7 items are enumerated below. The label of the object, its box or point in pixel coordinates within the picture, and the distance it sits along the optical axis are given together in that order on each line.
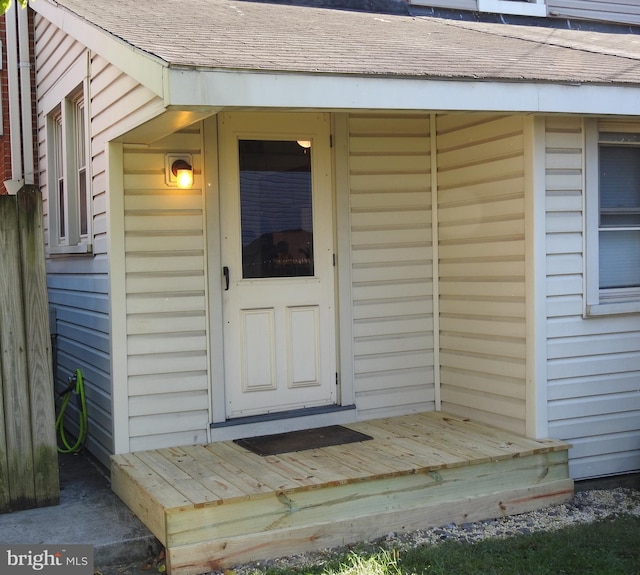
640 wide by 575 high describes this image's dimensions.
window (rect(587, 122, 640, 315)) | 5.25
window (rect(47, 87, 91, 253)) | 6.19
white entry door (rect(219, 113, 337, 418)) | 5.42
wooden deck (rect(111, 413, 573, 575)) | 4.07
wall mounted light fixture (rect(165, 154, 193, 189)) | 5.17
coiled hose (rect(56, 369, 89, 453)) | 5.84
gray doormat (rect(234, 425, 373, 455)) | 5.11
